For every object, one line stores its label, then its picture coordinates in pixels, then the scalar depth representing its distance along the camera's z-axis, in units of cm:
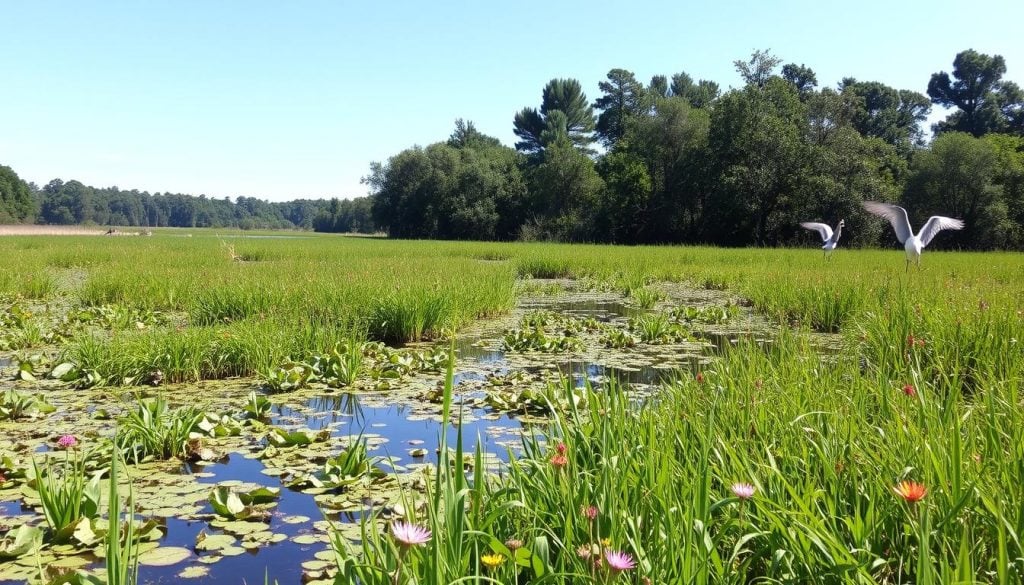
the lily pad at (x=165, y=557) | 276
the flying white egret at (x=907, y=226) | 1289
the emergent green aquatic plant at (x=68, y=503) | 279
